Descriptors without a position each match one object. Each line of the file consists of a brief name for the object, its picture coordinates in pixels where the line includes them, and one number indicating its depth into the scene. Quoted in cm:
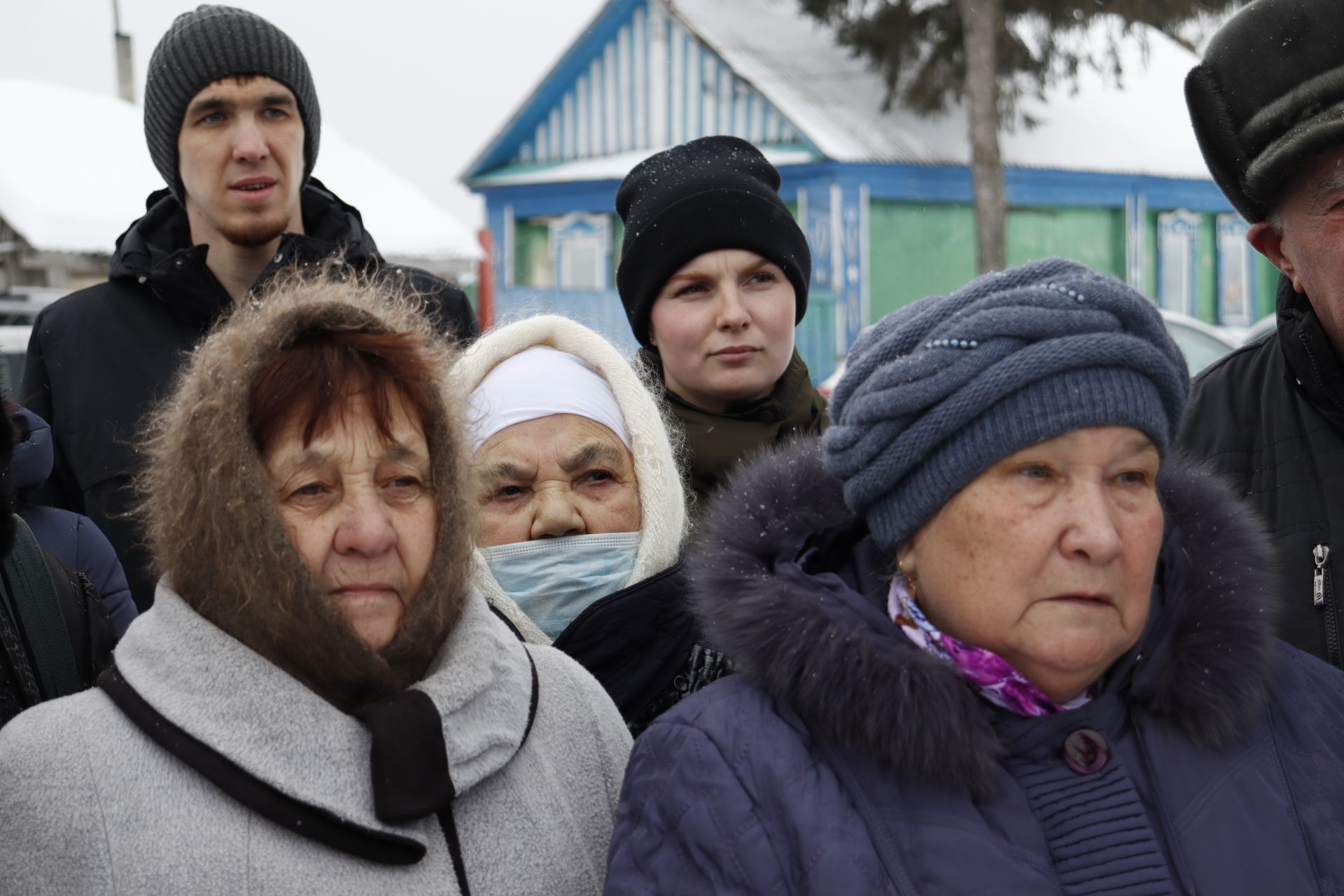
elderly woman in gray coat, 172
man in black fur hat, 232
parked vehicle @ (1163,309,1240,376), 898
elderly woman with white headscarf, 242
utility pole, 2408
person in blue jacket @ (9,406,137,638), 282
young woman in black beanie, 297
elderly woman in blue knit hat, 169
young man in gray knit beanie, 328
